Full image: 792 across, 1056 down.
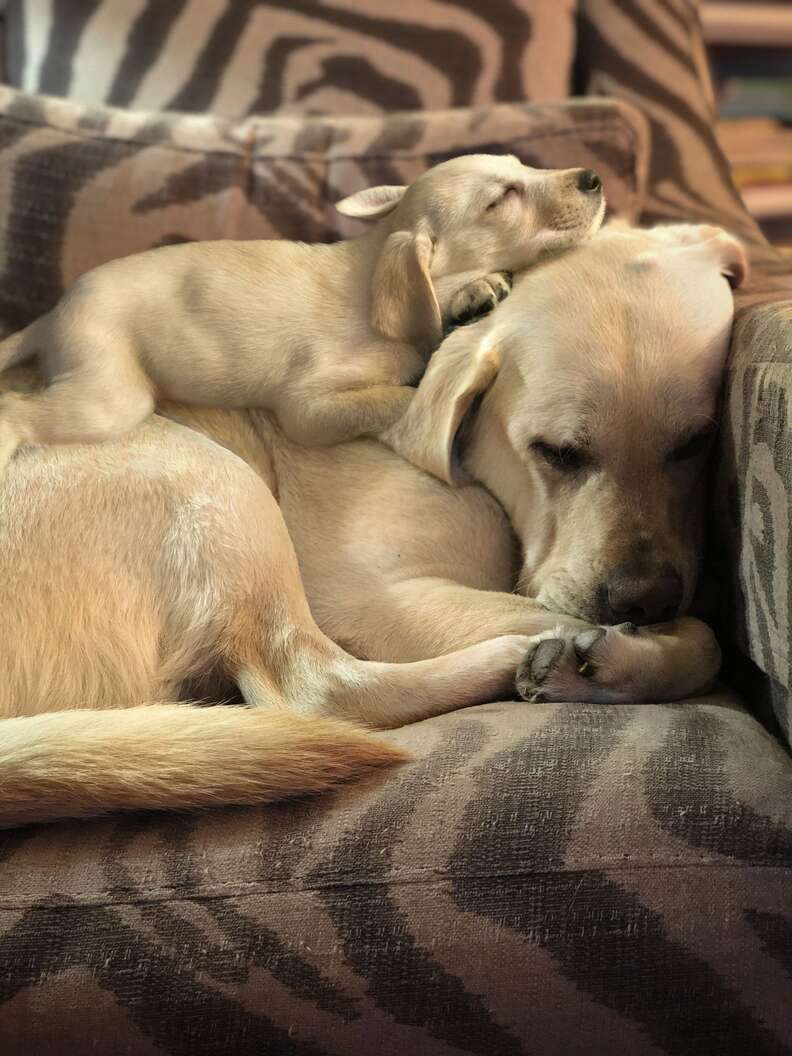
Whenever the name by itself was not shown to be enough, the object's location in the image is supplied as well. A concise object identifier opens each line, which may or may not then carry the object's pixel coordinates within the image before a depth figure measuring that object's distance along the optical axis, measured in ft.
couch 2.73
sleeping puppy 4.60
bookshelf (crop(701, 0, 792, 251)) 9.32
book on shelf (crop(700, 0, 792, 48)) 9.16
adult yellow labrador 3.67
